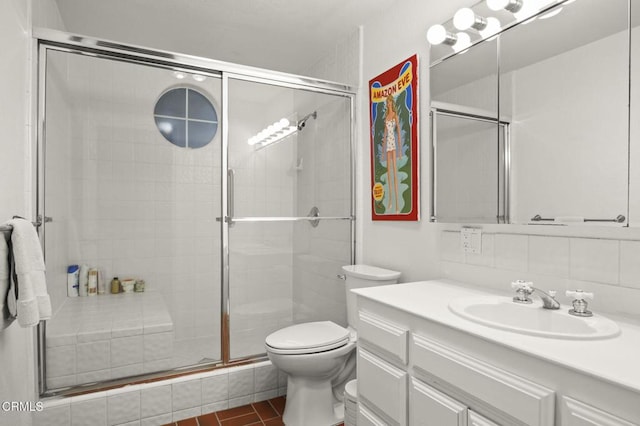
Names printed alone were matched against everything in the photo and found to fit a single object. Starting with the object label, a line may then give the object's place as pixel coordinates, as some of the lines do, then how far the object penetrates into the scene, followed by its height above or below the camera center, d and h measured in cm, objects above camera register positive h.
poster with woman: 209 +43
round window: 233 +62
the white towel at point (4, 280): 122 -25
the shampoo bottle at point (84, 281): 219 -45
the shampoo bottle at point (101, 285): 226 -48
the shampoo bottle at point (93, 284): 224 -47
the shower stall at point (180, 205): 195 +3
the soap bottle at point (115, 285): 230 -49
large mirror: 117 +36
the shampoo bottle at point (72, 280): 215 -43
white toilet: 190 -84
